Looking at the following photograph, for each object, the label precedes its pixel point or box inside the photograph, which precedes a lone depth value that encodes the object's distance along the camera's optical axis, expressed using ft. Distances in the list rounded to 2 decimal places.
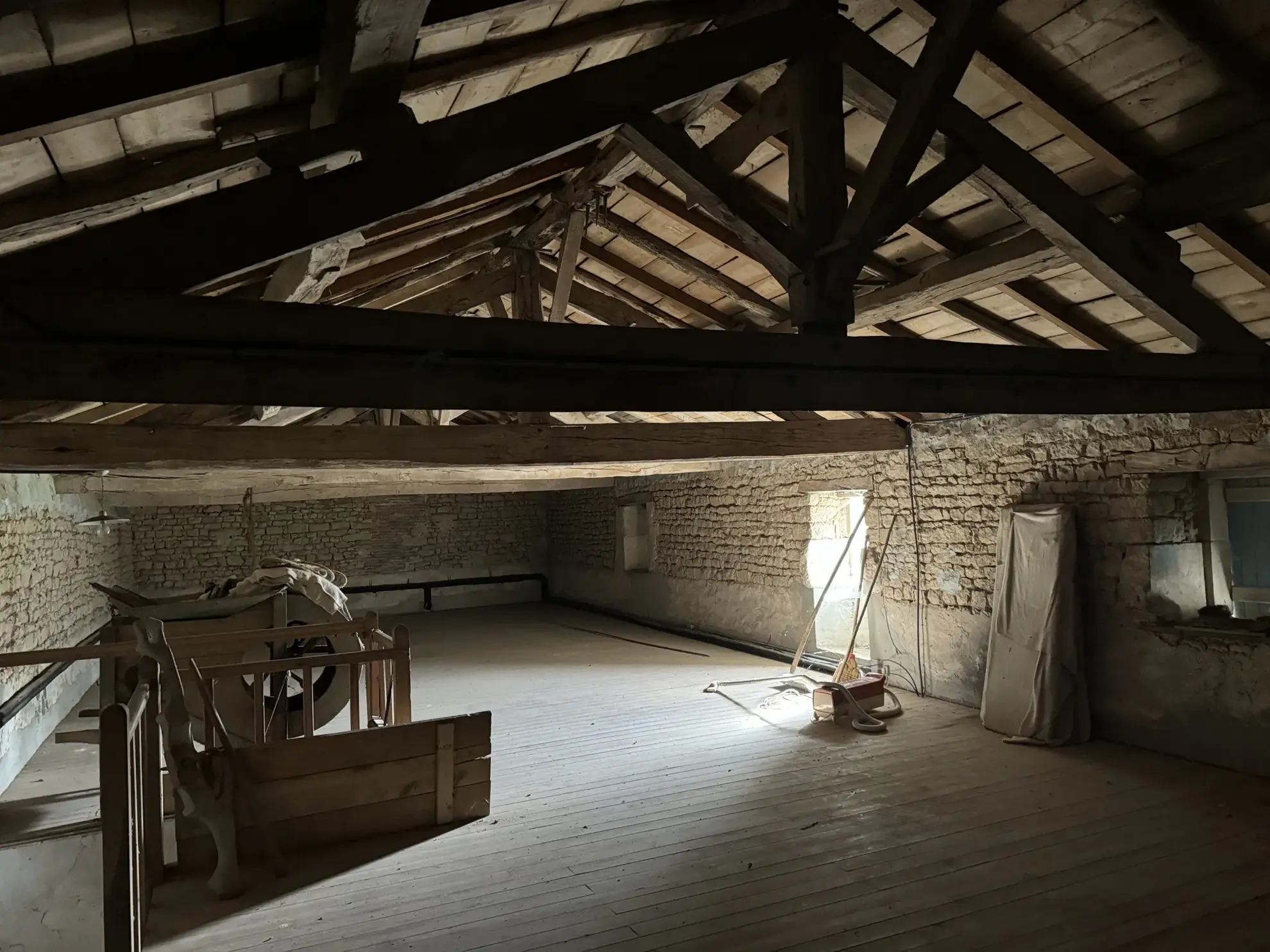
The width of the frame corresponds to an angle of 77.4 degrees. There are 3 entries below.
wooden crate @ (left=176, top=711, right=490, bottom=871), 11.55
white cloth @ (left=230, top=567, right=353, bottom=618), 16.56
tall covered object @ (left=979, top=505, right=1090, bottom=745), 15.92
